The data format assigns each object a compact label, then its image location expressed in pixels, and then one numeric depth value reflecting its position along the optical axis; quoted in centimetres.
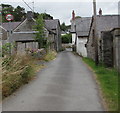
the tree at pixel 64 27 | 11238
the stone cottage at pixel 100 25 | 1894
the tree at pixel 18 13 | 8082
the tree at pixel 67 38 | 7289
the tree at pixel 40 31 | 3139
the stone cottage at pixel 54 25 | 4753
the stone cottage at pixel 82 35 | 3282
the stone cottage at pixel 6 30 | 4265
